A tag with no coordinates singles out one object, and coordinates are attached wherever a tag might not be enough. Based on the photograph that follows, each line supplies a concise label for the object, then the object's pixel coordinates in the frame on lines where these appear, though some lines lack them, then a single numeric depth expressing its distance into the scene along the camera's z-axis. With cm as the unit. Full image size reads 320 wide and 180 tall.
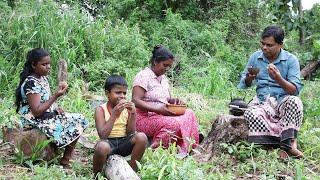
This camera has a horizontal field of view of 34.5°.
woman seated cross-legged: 513
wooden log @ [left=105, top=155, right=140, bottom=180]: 396
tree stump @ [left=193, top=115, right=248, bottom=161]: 517
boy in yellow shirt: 419
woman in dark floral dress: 454
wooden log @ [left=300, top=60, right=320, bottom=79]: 1021
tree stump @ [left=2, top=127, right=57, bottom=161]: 460
